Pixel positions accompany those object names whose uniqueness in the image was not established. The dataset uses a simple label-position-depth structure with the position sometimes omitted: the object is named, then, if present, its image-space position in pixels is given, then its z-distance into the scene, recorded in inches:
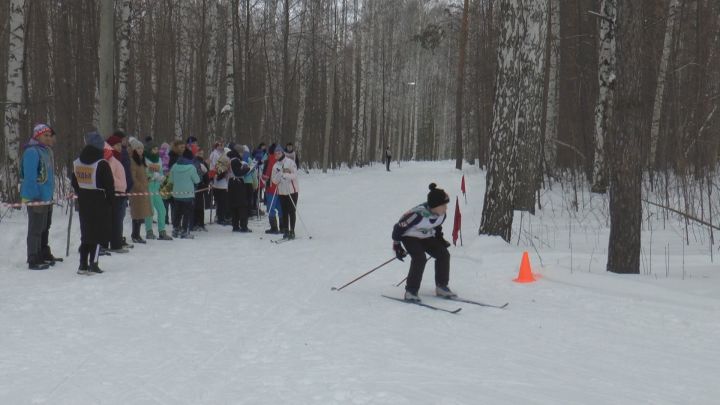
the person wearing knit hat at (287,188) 469.5
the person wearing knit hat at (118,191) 379.9
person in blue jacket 321.1
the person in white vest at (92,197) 316.5
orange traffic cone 310.5
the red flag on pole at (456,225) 430.0
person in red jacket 499.8
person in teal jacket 454.9
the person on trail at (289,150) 591.5
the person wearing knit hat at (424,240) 272.9
